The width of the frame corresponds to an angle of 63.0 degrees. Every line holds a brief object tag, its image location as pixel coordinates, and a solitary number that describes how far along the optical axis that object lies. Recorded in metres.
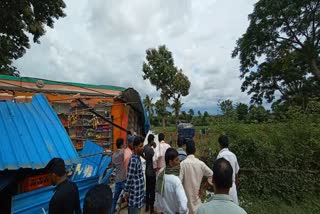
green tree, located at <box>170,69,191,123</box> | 25.89
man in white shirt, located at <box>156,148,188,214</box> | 2.99
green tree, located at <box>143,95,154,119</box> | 28.59
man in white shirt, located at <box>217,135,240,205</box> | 4.43
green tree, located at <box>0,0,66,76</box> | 8.51
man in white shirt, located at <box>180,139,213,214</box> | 3.57
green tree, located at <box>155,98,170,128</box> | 27.17
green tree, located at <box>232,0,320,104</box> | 19.67
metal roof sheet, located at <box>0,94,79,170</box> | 3.27
